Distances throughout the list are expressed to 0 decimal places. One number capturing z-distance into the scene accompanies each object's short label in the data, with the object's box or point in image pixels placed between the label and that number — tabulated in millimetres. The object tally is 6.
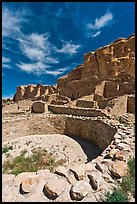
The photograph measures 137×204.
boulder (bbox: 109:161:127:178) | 3053
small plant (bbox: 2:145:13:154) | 7476
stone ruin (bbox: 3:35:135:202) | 2734
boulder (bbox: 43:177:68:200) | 2584
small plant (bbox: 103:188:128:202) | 2433
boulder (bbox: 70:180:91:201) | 2502
